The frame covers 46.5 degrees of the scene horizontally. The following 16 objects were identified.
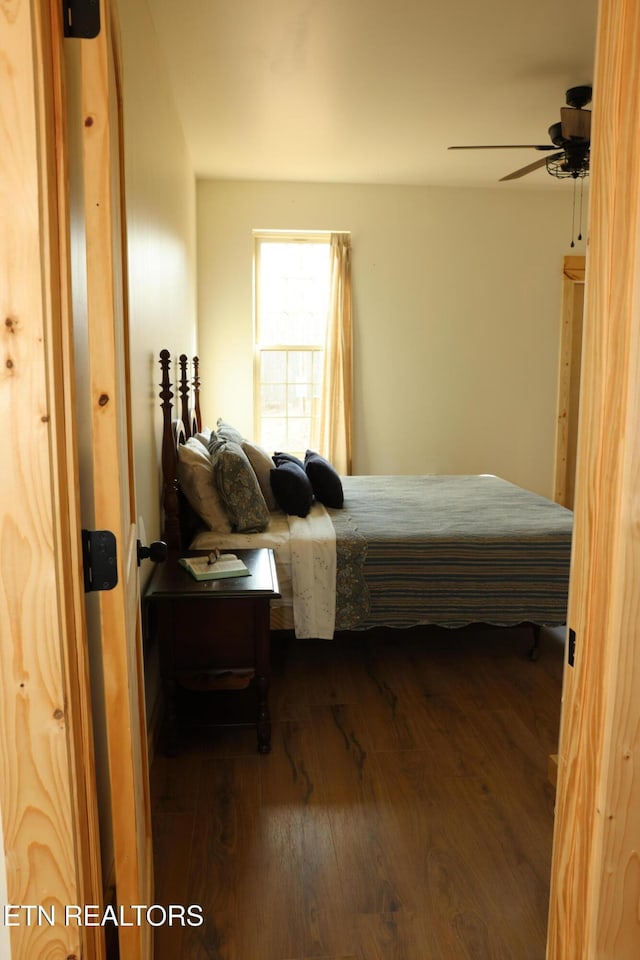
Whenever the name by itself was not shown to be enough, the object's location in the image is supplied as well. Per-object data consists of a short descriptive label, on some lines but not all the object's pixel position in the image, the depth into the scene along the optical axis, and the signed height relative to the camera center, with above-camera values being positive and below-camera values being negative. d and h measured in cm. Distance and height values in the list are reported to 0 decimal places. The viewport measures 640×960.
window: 638 +25
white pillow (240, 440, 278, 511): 397 -55
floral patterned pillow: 351 -59
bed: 344 -94
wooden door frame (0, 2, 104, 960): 105 -24
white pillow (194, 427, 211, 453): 409 -41
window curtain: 629 -5
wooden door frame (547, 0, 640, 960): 116 -32
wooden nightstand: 279 -104
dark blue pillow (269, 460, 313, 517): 385 -65
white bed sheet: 344 -99
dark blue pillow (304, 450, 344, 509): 414 -66
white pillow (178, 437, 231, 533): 350 -58
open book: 285 -79
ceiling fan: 358 +112
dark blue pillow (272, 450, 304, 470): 436 -55
